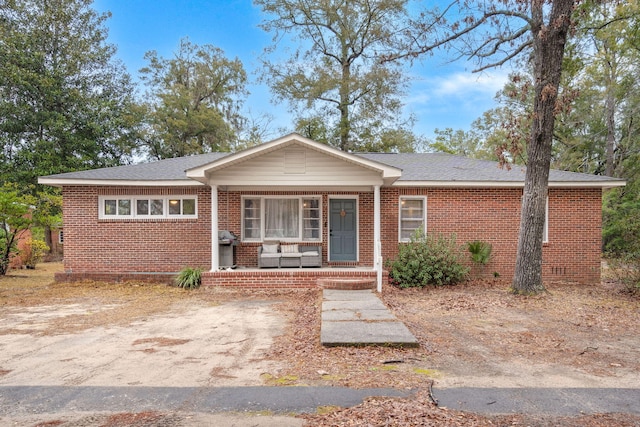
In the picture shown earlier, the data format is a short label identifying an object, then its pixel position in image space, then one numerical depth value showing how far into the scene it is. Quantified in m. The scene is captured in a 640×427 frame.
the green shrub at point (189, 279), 9.70
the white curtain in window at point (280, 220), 11.16
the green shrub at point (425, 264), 9.66
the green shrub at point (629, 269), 8.55
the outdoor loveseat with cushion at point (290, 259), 10.16
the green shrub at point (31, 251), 14.50
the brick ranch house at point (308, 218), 10.57
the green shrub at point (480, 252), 10.43
